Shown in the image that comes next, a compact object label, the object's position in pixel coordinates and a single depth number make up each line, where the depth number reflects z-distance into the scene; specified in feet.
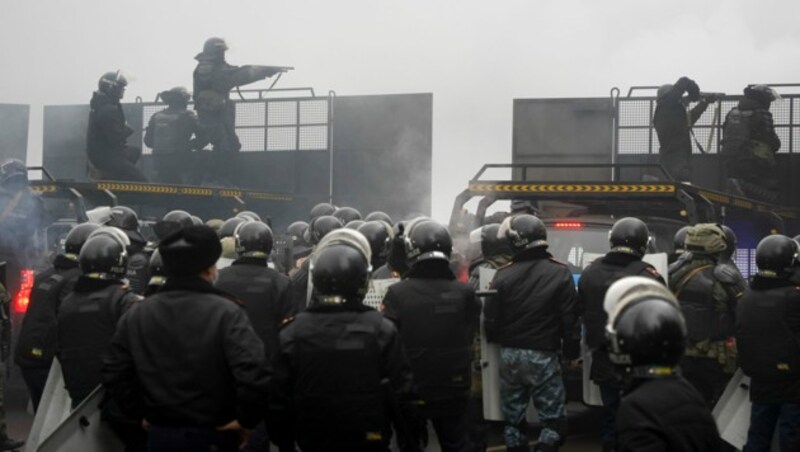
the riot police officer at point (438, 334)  28.84
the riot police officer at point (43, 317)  32.53
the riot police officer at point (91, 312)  27.86
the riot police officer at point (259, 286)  30.76
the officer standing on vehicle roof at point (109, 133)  58.54
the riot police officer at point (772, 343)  30.04
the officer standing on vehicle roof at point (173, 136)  63.05
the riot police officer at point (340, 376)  21.33
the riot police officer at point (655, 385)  15.98
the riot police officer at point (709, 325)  33.65
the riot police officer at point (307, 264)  34.34
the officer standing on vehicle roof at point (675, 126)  54.03
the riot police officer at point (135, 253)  36.45
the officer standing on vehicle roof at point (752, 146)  54.29
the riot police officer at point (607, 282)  32.86
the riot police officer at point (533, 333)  32.42
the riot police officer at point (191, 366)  20.20
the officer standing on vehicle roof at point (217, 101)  63.00
